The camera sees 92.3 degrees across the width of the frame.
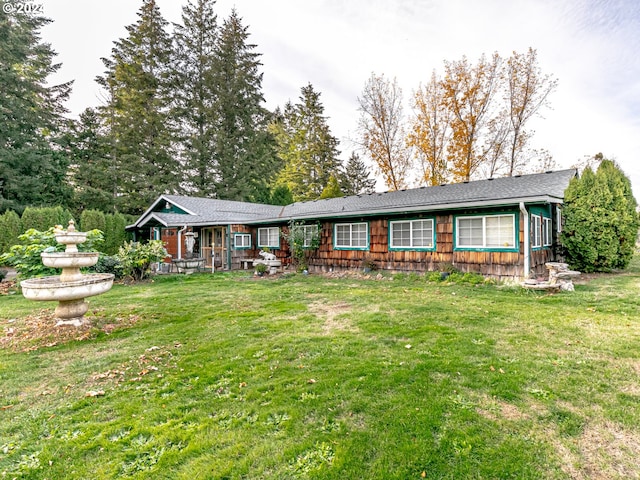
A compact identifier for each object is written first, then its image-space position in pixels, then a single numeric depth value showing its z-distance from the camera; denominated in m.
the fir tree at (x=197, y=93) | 25.34
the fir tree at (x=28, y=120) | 17.91
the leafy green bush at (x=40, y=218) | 13.84
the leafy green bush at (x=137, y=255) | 10.80
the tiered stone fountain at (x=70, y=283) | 4.68
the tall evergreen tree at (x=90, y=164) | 22.16
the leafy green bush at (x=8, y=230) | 13.50
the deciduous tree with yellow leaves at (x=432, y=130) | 20.67
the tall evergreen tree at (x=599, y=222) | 9.58
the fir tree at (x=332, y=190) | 22.17
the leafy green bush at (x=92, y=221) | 15.23
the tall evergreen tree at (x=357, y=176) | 32.19
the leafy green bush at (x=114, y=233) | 15.96
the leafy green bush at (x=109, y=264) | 10.68
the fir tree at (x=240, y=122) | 26.05
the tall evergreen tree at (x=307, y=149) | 30.08
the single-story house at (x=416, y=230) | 8.40
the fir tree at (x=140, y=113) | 23.20
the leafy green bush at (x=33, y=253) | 6.64
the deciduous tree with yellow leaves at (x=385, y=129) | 21.28
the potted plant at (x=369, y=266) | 10.89
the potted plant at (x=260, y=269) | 12.16
